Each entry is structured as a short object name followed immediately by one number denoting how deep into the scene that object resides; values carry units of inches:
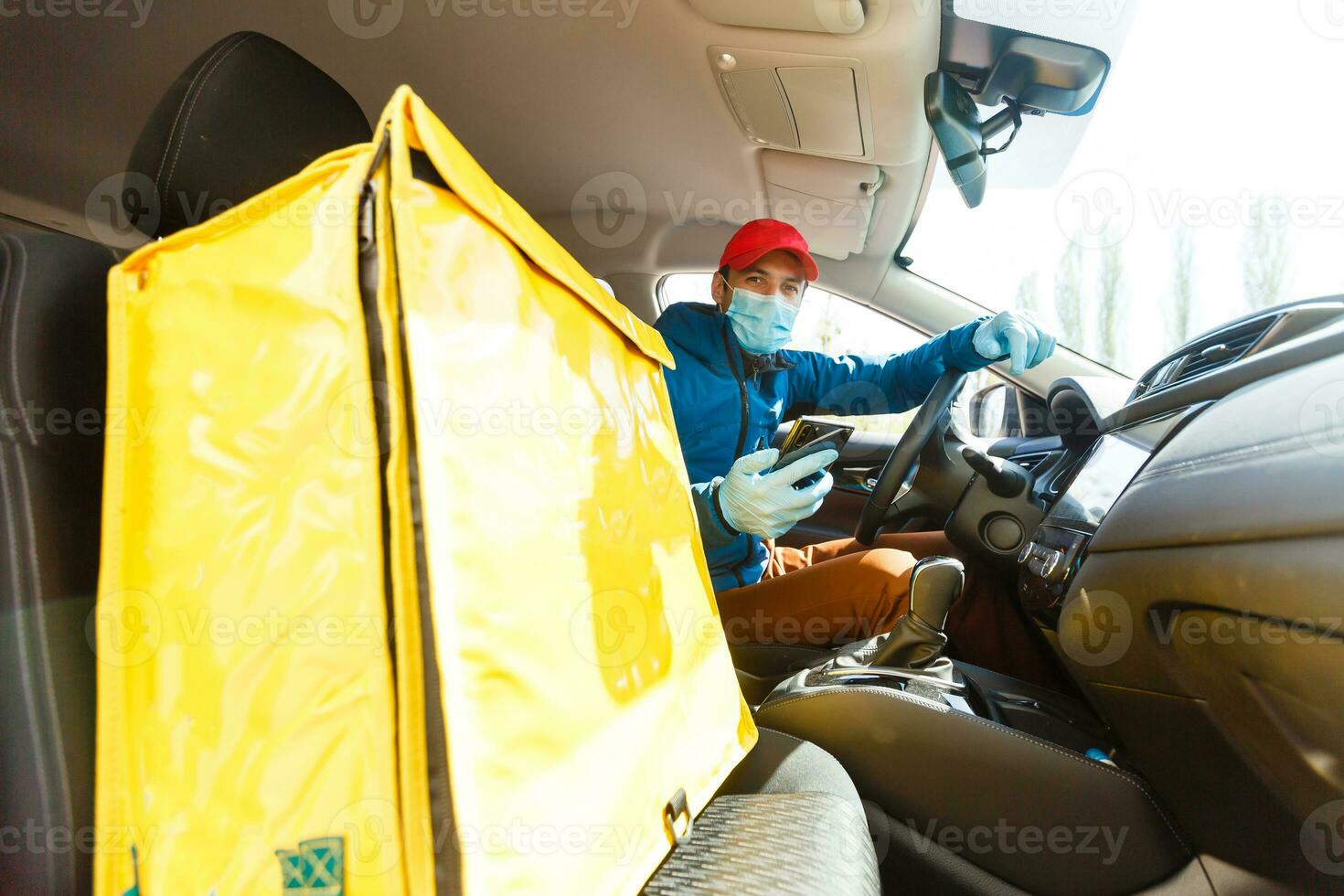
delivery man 52.0
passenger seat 19.4
